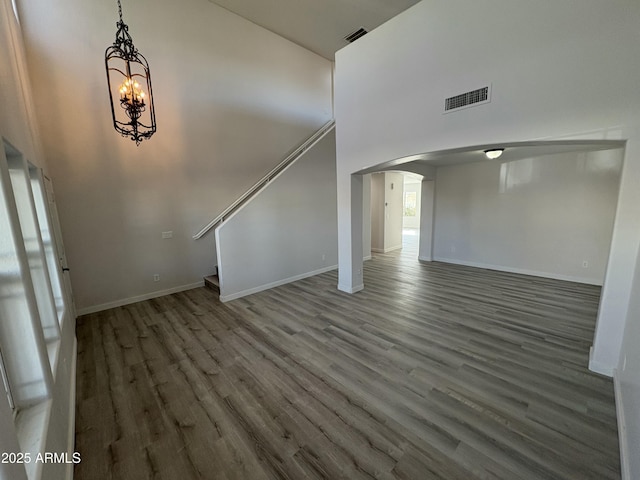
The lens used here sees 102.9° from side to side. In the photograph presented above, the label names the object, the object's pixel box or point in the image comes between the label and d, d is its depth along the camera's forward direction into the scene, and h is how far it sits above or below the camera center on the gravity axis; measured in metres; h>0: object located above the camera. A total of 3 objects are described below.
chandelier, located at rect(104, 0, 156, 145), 2.96 +1.65
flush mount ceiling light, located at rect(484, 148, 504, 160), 4.49 +0.76
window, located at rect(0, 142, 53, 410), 1.49 -0.68
